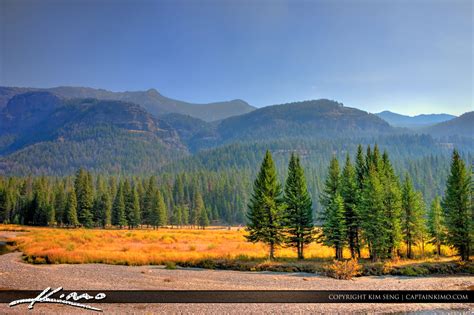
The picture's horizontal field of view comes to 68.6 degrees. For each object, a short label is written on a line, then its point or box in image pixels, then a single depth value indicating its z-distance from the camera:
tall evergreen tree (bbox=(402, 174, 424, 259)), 41.41
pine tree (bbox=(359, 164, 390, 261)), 38.06
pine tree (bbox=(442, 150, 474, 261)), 38.03
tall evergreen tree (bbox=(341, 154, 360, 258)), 40.06
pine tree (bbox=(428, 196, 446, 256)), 43.28
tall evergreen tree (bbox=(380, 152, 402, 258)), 38.19
